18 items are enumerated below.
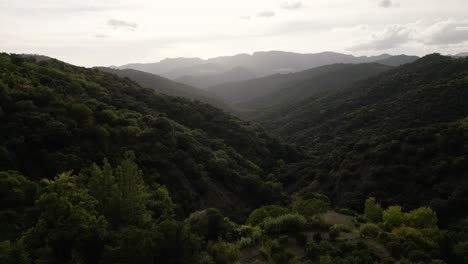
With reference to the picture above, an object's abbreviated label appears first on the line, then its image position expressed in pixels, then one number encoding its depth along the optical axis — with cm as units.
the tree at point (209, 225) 2297
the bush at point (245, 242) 2319
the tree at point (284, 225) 2625
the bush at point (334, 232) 2467
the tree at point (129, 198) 1888
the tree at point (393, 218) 2964
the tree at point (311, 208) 3050
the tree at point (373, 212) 3284
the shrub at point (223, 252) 1897
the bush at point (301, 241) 2358
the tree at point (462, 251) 2378
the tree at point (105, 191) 1889
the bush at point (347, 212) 3550
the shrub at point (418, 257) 2184
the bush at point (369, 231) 2583
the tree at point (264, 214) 3032
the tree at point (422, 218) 2980
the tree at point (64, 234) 1518
